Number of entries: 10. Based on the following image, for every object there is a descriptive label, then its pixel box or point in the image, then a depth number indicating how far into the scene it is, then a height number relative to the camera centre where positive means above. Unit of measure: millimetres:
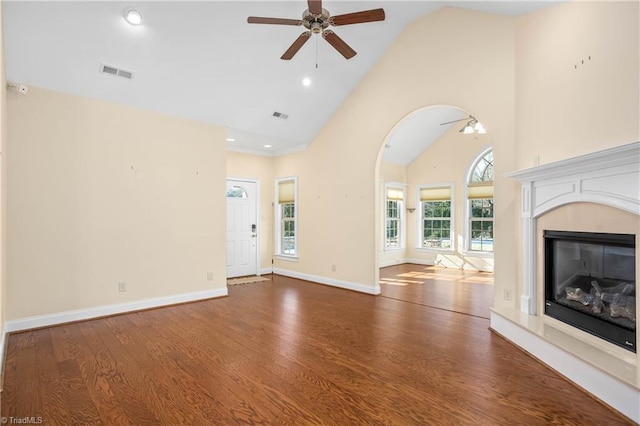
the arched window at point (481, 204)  7719 +151
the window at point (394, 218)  8633 -212
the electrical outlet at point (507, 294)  3658 -989
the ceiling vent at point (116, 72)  3782 +1731
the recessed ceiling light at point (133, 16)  3276 +2067
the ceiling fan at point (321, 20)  2855 +1807
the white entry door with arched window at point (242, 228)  6750 -377
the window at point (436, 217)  8414 -191
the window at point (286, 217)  7090 -143
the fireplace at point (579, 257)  2223 -456
